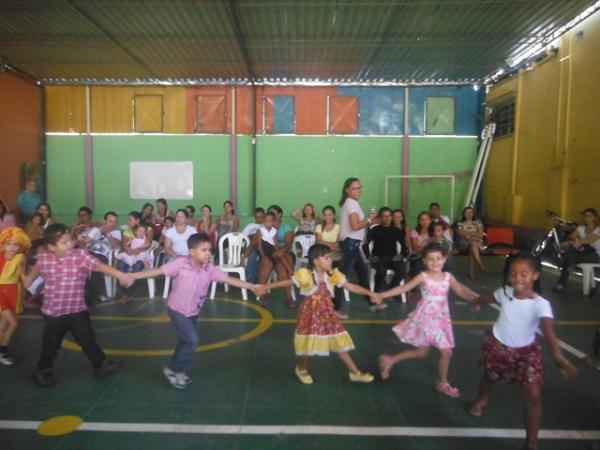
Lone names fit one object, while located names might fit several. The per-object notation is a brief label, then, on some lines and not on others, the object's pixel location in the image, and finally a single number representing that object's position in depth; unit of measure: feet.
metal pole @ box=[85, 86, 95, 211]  39.96
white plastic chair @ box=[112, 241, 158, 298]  22.56
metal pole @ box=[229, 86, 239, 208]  39.88
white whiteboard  40.04
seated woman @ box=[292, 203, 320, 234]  25.43
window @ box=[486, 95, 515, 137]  36.78
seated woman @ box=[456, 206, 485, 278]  27.66
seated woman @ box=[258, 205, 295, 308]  22.54
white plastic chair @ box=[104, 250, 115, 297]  22.59
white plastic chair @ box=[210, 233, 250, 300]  24.37
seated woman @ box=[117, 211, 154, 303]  22.77
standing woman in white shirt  18.79
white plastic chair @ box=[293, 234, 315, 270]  24.81
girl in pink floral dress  11.90
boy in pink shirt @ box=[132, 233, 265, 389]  12.18
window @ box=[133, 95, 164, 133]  40.01
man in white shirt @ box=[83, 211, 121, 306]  22.22
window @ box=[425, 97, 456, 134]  40.01
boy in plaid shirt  12.32
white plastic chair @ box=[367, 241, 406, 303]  21.49
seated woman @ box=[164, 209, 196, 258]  22.88
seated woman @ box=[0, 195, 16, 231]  23.70
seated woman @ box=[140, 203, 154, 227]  28.91
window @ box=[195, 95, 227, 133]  39.93
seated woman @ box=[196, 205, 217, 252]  27.86
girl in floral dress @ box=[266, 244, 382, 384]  12.17
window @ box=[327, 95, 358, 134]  39.75
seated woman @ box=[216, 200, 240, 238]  29.30
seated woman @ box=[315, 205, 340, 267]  21.57
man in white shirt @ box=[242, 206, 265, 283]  23.49
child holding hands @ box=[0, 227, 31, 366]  13.96
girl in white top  9.25
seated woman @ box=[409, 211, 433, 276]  22.29
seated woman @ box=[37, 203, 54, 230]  25.98
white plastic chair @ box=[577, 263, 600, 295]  23.30
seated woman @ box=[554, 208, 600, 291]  23.70
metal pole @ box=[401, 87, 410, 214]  39.73
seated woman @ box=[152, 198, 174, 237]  28.40
